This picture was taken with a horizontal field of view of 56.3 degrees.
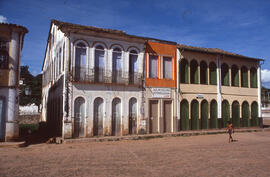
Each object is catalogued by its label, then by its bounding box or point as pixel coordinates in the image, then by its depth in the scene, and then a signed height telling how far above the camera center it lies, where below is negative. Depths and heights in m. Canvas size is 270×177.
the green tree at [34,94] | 44.56 +2.11
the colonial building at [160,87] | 18.70 +1.49
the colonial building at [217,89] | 20.58 +1.54
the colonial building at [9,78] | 13.51 +1.51
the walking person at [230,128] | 15.40 -1.33
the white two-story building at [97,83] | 15.80 +1.55
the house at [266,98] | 54.20 +2.32
